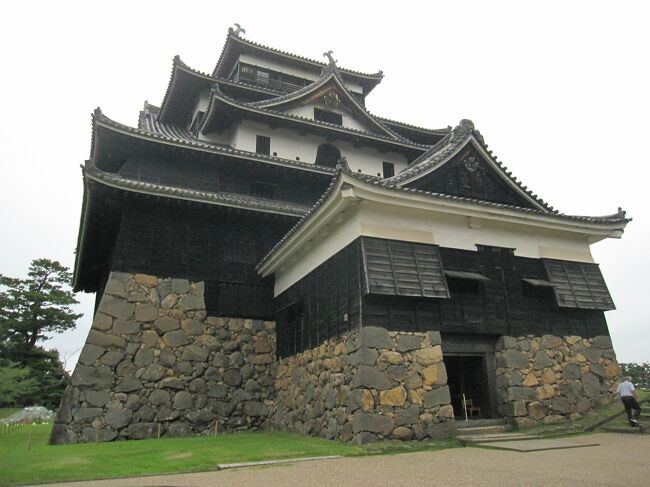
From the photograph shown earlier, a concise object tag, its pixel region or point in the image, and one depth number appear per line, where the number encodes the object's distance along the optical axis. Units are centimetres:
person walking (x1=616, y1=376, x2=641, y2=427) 989
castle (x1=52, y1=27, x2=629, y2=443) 1019
